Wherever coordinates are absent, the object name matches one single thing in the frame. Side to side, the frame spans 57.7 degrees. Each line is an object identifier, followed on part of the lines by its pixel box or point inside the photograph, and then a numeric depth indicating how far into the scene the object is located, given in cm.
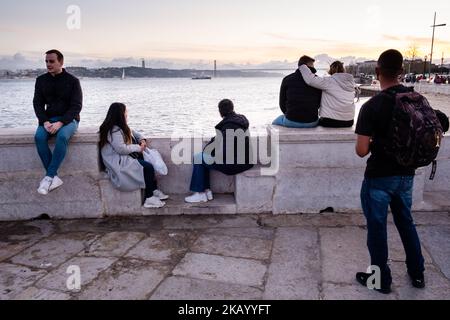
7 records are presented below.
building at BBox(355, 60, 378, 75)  16888
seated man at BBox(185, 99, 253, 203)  511
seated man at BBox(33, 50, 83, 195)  493
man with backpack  290
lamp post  5399
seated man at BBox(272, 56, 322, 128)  556
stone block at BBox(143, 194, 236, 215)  526
